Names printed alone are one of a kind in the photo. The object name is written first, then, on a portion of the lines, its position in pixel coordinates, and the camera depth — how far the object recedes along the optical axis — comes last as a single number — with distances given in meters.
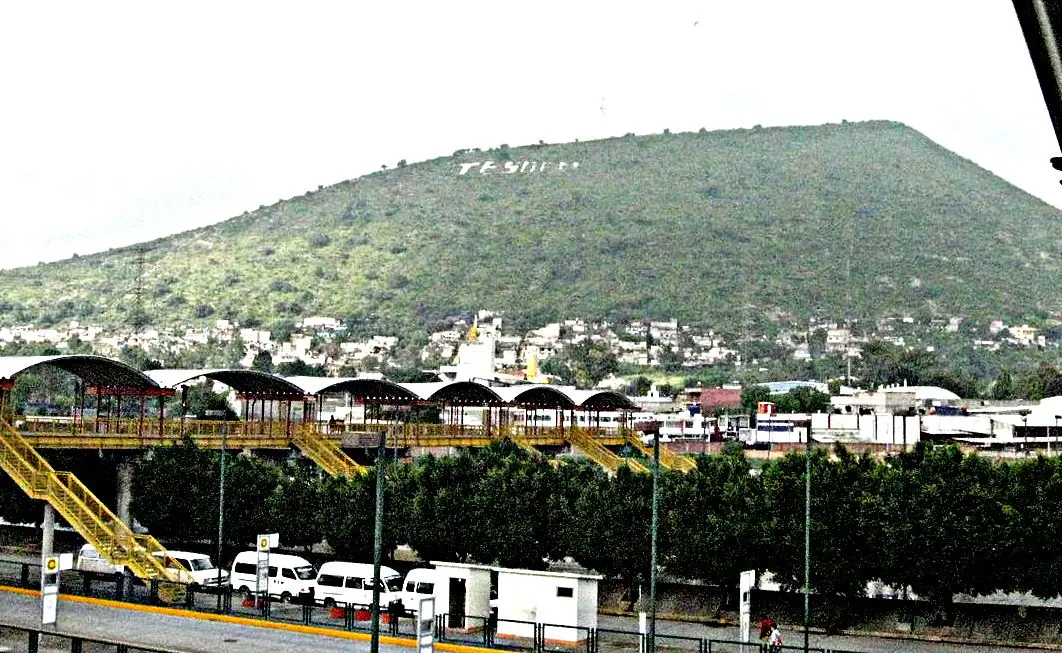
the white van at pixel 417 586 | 39.59
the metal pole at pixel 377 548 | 24.31
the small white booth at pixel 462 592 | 37.53
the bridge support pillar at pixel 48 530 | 42.25
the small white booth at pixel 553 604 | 35.38
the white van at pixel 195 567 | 43.12
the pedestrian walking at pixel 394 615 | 35.69
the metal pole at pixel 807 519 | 32.37
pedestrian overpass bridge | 42.75
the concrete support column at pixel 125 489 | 53.06
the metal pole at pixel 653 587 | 29.05
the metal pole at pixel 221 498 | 42.91
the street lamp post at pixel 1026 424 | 115.14
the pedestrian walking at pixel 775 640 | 31.83
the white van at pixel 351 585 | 40.25
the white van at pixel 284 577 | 42.45
